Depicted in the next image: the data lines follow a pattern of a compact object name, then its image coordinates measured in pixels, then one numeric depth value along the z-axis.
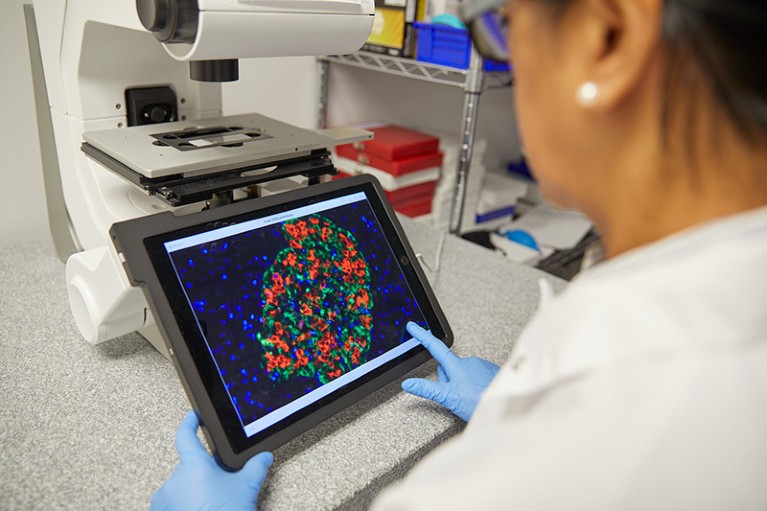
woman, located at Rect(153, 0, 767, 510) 0.32
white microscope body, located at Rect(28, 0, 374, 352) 0.58
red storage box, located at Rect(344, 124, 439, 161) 1.55
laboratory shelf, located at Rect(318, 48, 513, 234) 1.37
